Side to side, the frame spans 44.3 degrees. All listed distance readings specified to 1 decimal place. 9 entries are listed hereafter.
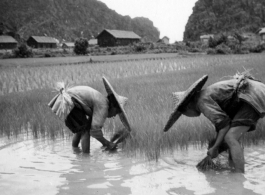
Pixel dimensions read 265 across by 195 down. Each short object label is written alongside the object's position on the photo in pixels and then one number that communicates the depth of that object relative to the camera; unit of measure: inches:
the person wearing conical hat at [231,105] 103.3
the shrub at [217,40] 1195.4
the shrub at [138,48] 1212.7
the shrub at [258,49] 1050.7
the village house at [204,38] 2070.6
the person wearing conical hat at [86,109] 126.5
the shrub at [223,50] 981.1
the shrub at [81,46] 1045.8
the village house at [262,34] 1723.2
